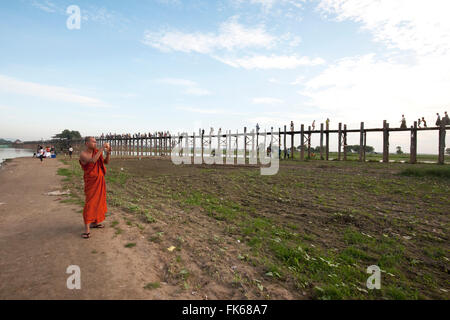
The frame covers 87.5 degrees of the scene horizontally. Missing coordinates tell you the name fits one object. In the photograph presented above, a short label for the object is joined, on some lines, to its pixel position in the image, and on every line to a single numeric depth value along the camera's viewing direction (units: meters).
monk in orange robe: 4.91
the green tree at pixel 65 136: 62.22
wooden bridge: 18.09
